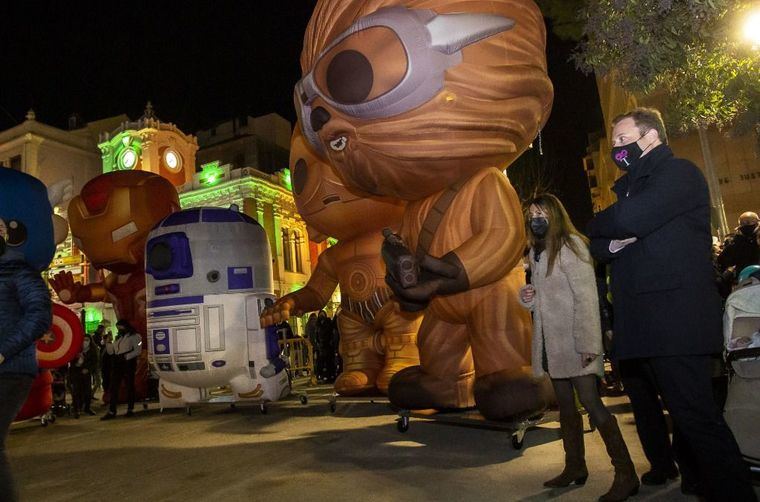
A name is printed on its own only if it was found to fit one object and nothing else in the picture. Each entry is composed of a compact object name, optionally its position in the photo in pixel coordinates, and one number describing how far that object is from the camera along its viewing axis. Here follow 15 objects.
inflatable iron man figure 9.02
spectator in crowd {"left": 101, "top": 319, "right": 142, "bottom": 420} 7.84
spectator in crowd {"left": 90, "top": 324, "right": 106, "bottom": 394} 11.41
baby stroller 2.29
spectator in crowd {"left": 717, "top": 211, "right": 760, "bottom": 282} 5.79
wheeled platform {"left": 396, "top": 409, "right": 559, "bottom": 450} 3.76
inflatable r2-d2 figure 6.16
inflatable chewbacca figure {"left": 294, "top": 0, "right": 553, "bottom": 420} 3.90
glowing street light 4.25
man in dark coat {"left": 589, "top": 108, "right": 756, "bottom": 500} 2.04
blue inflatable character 2.53
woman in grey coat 2.73
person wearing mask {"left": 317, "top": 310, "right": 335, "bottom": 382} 11.02
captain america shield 5.21
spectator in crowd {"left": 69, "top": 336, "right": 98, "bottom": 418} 8.55
